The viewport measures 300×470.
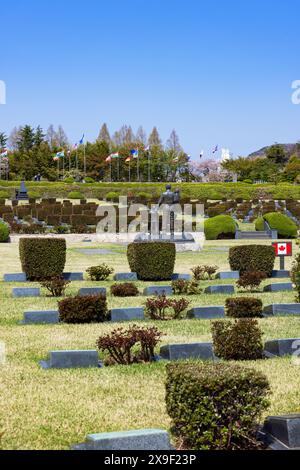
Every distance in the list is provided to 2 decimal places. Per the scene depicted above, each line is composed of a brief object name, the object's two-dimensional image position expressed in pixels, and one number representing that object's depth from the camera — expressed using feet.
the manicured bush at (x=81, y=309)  45.88
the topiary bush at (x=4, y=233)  120.37
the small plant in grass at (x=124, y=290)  59.41
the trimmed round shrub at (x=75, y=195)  234.79
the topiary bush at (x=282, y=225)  133.08
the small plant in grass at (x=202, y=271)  71.97
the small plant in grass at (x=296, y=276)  54.90
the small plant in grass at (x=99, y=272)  70.44
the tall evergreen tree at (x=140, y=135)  503.61
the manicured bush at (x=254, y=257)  73.72
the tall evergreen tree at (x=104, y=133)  494.18
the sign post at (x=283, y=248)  73.00
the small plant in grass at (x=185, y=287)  60.18
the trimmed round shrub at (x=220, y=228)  131.44
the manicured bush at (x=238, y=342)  35.81
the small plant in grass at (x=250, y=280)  61.16
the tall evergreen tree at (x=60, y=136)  475.31
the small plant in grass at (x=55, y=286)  58.65
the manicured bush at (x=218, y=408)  21.57
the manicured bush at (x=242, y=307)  47.70
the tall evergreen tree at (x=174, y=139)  493.77
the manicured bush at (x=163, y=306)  47.09
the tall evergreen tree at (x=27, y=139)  378.32
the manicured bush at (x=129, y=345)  34.32
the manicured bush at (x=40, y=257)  70.64
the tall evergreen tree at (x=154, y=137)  485.97
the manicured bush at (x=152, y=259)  72.08
